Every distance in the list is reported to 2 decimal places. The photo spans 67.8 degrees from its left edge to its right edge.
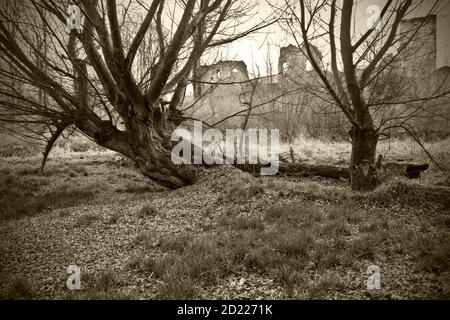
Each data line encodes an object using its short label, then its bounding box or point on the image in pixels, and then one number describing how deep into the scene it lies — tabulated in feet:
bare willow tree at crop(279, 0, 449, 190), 16.02
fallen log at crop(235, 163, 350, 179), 24.82
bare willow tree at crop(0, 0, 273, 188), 16.67
